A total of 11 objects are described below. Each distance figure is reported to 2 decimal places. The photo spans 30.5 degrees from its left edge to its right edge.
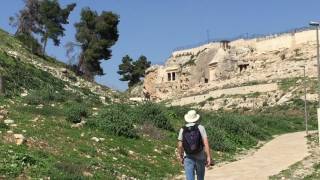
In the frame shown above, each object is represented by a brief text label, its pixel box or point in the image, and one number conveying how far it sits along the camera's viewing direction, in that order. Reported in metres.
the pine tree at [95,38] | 62.22
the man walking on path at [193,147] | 9.79
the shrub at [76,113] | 19.11
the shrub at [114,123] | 18.55
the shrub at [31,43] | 46.12
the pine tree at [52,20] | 54.81
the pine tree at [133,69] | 100.56
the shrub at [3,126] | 15.19
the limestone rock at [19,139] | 13.74
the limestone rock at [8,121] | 16.20
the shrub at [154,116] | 23.00
